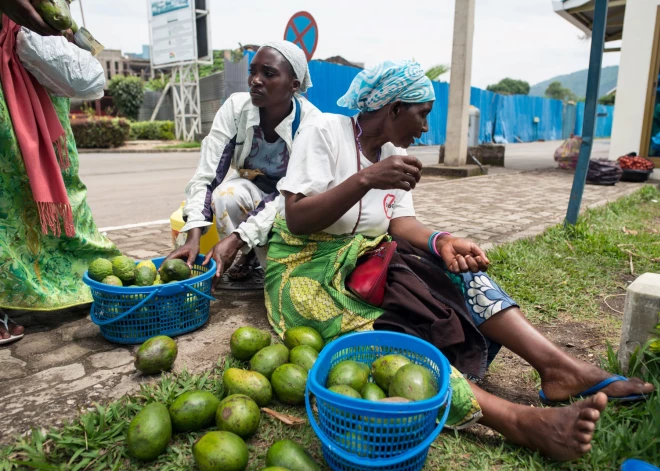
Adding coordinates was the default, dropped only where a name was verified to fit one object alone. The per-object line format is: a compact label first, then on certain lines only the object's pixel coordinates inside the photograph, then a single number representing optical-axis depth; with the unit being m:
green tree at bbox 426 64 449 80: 27.32
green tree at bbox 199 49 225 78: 31.80
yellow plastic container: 3.32
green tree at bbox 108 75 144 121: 27.80
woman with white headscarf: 3.04
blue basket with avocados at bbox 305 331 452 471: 1.43
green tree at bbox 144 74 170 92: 32.62
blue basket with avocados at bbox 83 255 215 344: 2.34
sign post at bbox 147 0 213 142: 21.77
